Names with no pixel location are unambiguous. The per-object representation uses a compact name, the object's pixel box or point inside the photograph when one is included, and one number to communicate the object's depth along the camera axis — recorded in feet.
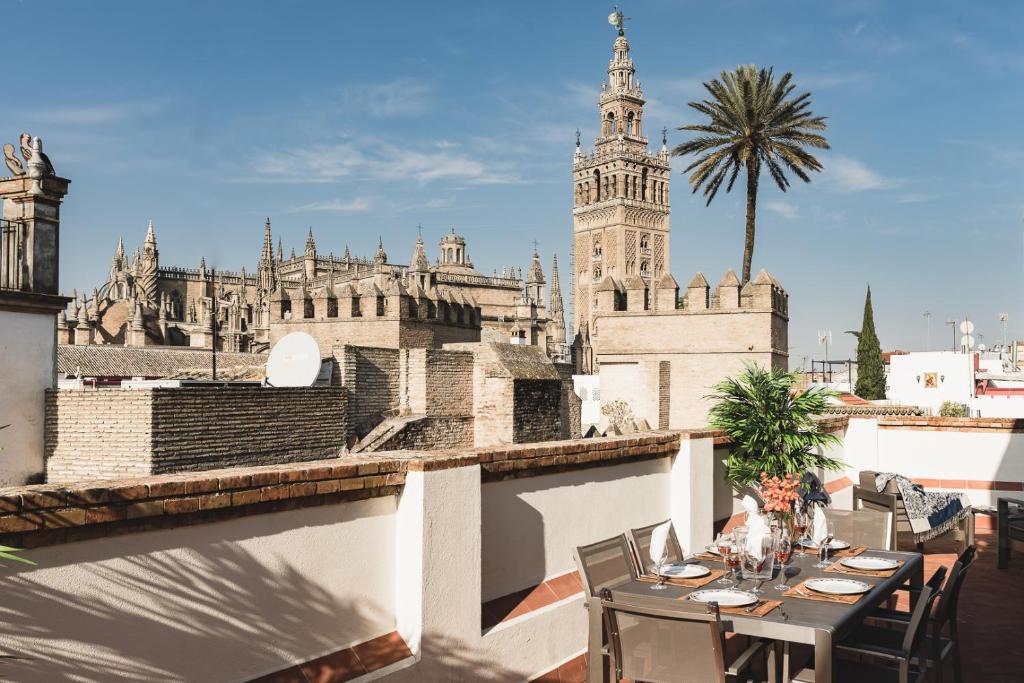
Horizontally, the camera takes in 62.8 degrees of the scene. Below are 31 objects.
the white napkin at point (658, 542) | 15.62
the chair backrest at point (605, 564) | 14.92
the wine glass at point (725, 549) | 15.22
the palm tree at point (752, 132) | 88.53
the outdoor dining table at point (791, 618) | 12.35
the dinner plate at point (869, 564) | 16.34
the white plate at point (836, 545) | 18.29
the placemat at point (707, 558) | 17.19
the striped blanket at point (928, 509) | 27.20
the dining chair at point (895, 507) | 24.95
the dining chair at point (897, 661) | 13.20
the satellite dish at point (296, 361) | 53.31
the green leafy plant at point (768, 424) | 25.39
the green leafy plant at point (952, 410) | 108.38
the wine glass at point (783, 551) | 15.53
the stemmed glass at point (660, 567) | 15.48
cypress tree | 147.54
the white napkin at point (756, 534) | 14.87
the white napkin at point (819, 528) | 17.56
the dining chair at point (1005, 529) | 26.99
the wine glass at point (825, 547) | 16.95
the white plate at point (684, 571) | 15.44
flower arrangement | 16.96
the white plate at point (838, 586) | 14.35
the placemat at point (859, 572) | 15.88
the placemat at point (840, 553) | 17.92
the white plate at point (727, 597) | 13.53
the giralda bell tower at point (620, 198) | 279.69
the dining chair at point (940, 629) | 14.42
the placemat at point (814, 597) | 14.01
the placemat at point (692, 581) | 15.10
